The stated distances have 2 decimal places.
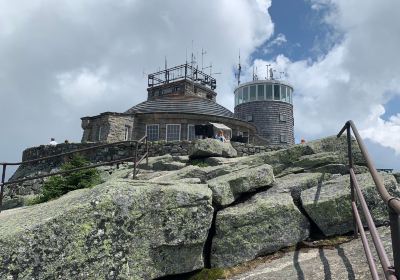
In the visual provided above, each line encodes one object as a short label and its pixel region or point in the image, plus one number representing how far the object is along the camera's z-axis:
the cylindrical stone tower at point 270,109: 51.28
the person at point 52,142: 27.28
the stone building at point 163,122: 32.38
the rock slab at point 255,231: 6.18
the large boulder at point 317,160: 8.86
